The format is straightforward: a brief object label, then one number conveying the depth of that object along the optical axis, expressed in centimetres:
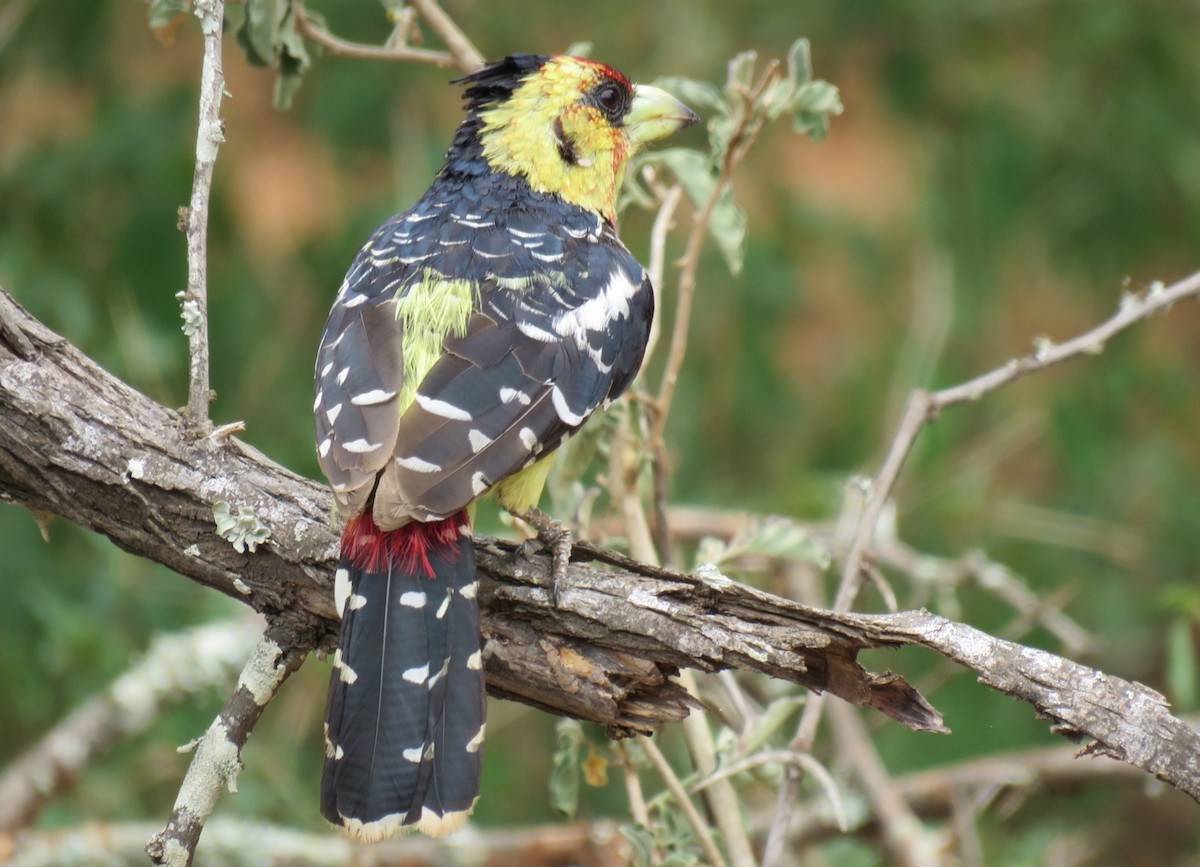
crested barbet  507
